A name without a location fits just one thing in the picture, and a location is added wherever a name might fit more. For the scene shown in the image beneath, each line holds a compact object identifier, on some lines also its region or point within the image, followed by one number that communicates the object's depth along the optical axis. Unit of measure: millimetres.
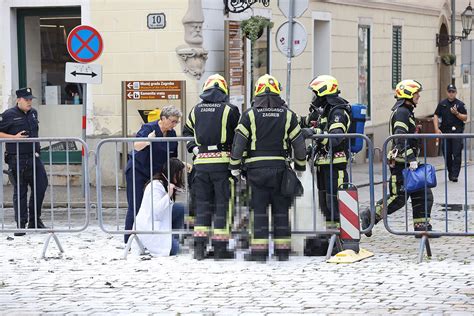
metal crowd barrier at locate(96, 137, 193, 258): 12344
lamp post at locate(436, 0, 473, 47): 33844
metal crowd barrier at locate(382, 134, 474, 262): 11766
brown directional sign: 20219
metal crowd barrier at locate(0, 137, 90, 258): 12742
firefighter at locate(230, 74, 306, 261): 11625
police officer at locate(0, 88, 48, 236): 13938
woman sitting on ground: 12383
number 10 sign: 20375
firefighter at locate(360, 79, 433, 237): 12875
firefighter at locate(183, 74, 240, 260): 11945
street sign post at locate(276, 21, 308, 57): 18547
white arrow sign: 17953
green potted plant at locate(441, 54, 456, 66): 34688
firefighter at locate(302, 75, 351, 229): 12305
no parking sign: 18141
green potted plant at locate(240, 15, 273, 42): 20906
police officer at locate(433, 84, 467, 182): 22484
